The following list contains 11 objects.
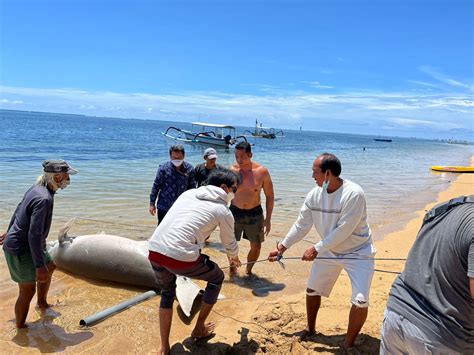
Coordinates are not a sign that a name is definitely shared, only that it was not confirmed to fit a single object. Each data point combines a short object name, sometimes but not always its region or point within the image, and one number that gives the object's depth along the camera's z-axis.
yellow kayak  28.51
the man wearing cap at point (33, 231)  3.97
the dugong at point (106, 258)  5.74
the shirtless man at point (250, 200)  6.07
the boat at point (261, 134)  75.45
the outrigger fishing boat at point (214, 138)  43.59
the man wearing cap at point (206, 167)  6.93
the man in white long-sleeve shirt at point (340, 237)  3.67
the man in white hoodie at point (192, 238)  3.49
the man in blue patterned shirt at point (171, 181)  6.44
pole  4.70
